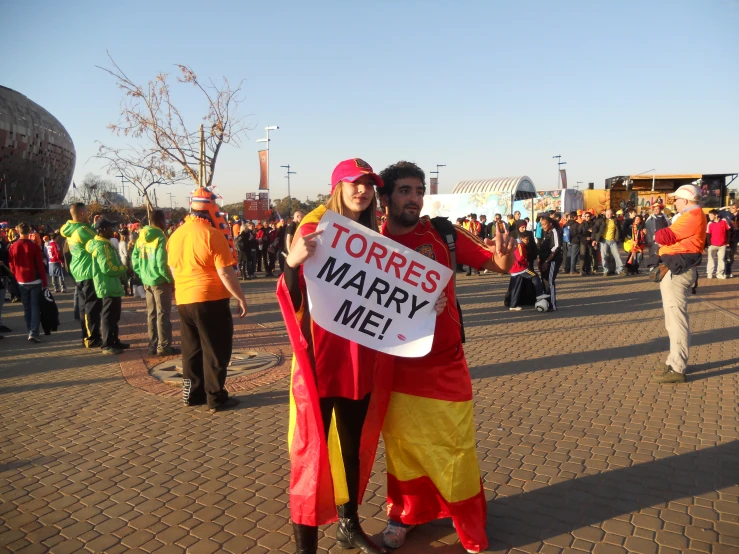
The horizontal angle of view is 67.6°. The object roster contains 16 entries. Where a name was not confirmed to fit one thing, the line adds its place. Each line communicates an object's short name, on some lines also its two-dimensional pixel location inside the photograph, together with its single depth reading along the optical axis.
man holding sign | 2.82
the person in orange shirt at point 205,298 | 5.21
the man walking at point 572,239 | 16.97
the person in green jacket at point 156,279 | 7.29
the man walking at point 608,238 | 16.58
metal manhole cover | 6.66
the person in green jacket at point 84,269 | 8.16
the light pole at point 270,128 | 21.69
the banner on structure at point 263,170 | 19.66
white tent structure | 36.50
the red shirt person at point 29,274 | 9.24
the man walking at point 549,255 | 10.88
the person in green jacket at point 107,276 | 7.83
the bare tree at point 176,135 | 12.40
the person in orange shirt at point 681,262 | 5.86
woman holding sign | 2.67
